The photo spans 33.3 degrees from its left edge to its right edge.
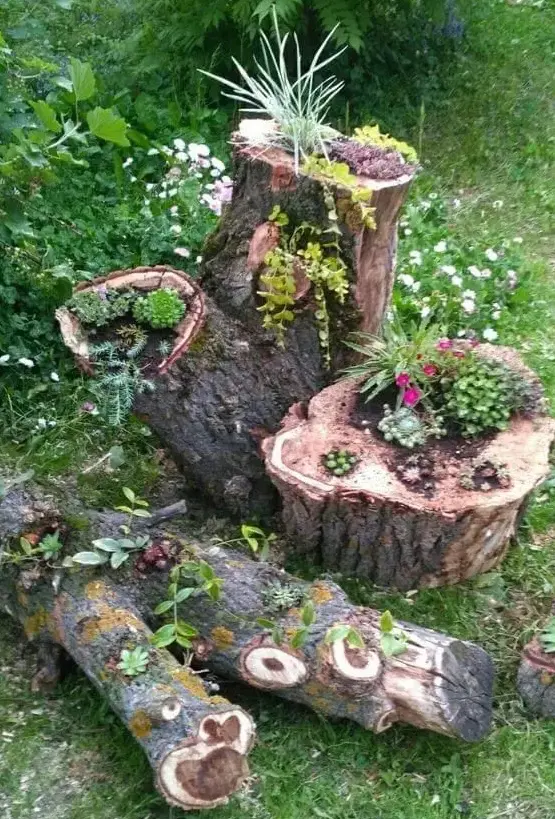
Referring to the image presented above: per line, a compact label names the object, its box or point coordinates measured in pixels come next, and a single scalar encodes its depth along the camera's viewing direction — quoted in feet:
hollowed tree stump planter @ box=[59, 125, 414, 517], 11.93
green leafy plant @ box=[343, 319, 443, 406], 12.13
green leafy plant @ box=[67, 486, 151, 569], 10.64
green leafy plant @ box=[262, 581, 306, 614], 10.52
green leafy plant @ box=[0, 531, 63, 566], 10.71
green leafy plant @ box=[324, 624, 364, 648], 9.61
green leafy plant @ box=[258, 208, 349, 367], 11.73
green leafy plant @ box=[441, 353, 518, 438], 11.83
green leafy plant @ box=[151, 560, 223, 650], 10.00
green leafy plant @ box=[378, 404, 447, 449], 11.68
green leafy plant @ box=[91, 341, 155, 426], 11.81
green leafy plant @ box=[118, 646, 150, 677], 9.66
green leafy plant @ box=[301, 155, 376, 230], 11.34
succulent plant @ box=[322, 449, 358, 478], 11.20
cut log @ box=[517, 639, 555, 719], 10.42
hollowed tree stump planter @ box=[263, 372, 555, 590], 10.87
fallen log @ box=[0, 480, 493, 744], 9.75
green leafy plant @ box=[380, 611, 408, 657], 9.64
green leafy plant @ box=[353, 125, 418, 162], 12.44
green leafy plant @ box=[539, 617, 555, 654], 10.53
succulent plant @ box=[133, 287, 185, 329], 12.09
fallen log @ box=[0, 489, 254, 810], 8.88
